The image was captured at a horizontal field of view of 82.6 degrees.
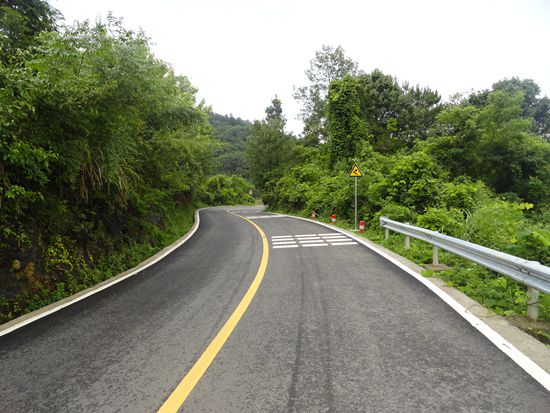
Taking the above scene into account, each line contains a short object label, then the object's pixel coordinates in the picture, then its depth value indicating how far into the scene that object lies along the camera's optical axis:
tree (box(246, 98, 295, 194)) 33.75
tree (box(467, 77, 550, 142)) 45.02
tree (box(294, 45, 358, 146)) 37.19
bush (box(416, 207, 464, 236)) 8.50
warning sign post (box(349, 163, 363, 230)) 12.88
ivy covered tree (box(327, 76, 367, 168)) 26.98
